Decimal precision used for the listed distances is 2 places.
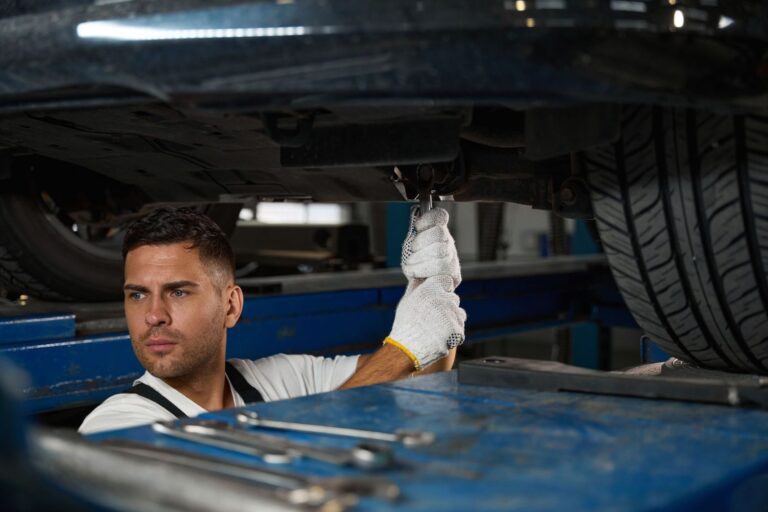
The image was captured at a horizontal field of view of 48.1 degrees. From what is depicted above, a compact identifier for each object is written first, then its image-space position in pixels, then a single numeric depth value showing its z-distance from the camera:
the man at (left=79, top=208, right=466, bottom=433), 1.69
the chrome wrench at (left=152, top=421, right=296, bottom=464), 0.94
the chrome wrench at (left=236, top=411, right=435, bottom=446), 1.02
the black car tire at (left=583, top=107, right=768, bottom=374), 1.24
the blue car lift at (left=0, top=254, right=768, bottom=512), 0.83
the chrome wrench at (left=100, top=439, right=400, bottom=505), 0.79
